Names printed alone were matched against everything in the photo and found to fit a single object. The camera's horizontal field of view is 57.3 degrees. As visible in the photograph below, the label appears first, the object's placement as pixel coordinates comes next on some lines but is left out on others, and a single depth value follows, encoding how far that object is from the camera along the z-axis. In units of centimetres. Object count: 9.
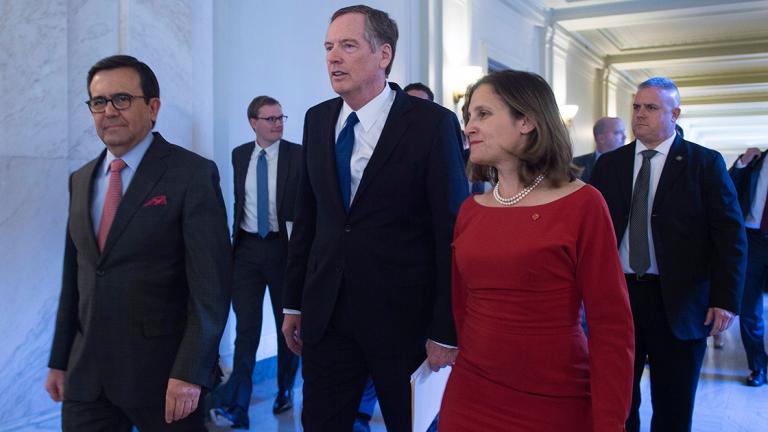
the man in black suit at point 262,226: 402
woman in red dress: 156
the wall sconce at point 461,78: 752
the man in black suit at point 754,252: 497
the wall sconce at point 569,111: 1054
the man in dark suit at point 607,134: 545
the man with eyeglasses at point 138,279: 184
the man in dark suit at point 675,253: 257
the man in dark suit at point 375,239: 199
